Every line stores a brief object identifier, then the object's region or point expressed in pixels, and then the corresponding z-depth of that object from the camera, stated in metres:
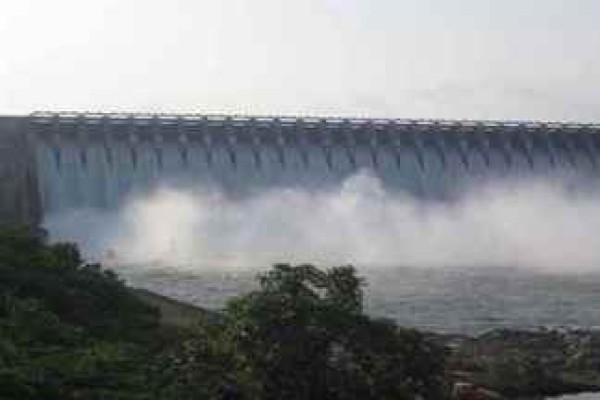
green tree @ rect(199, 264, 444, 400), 25.56
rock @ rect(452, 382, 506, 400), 31.86
